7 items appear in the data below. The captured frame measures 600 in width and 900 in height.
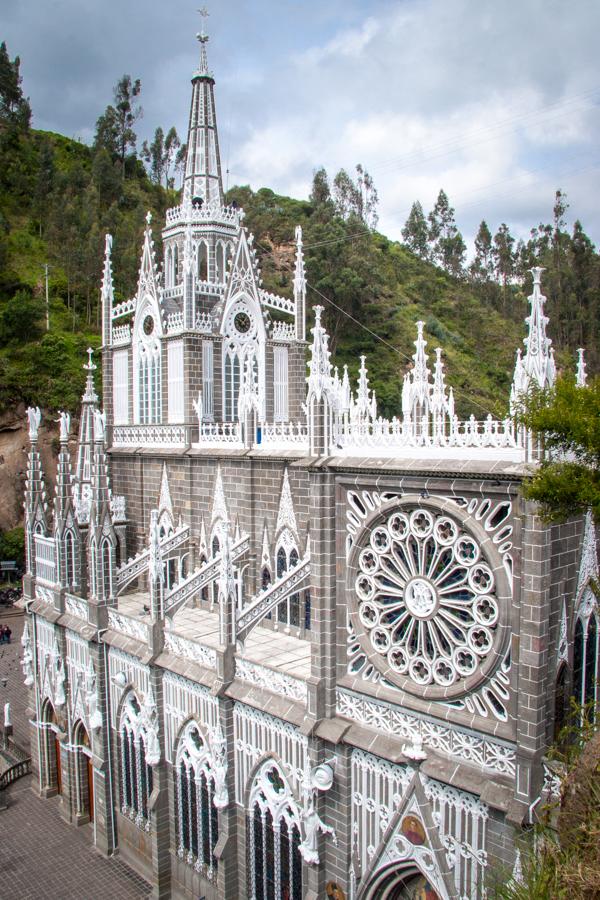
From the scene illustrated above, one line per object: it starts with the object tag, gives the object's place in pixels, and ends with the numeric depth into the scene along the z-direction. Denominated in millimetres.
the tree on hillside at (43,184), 61969
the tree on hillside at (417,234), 82562
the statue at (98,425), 20119
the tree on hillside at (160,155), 81188
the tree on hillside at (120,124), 76250
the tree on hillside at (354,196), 79312
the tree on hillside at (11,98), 72562
